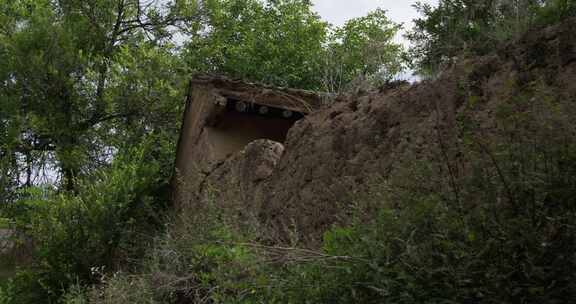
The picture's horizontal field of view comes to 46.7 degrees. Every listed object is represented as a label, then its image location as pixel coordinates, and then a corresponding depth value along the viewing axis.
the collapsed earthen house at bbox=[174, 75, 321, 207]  10.41
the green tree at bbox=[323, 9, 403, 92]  13.02
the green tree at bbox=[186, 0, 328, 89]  22.80
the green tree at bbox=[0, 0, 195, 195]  16.00
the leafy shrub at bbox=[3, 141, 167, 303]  10.73
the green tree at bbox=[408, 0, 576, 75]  6.84
